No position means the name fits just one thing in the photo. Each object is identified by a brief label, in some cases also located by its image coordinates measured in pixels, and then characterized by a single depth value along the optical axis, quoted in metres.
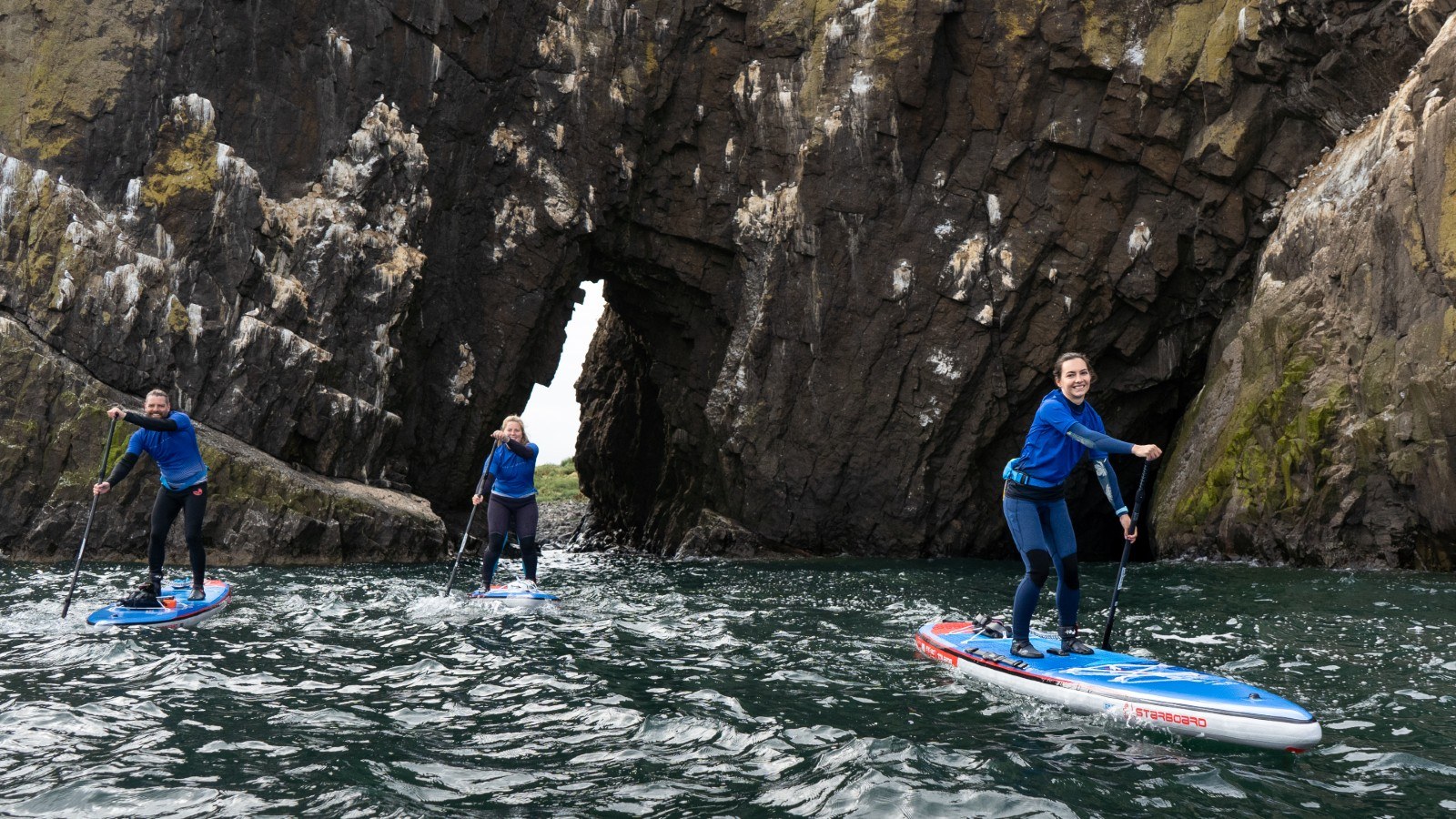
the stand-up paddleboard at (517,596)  15.68
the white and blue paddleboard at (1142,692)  8.10
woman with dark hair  10.39
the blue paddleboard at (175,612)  13.02
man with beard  13.98
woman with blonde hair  16.41
